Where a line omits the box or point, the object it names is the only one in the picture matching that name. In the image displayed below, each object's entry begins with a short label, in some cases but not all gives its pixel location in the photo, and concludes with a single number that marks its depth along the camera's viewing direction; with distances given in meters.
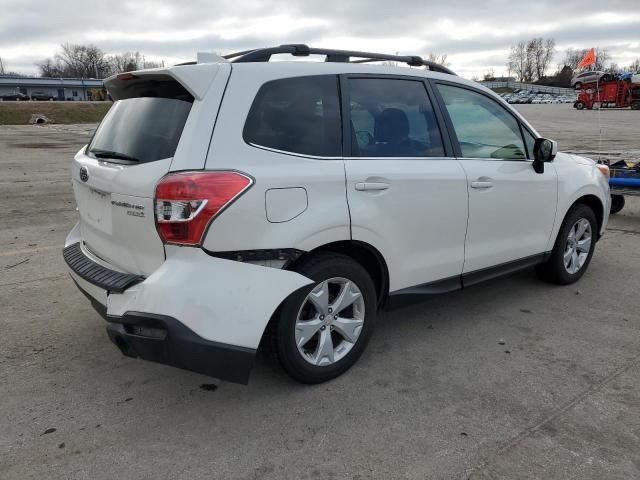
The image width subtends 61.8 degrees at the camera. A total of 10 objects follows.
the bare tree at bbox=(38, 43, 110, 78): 113.88
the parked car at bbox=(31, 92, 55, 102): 89.03
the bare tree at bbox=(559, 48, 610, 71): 120.82
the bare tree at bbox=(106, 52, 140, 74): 115.25
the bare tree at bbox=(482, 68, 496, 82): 126.78
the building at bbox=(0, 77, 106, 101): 94.44
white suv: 2.56
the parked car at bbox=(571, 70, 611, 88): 45.81
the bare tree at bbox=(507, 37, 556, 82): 132.75
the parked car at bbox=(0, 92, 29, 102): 83.62
